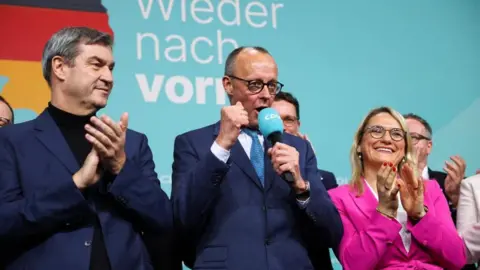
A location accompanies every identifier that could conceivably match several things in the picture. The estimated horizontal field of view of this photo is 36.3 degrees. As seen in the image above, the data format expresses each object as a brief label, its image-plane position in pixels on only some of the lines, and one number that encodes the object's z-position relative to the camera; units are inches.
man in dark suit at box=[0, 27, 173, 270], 92.2
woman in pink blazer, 118.5
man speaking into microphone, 104.0
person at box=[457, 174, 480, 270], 128.3
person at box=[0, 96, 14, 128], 128.6
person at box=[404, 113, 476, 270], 173.5
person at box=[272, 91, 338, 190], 151.4
